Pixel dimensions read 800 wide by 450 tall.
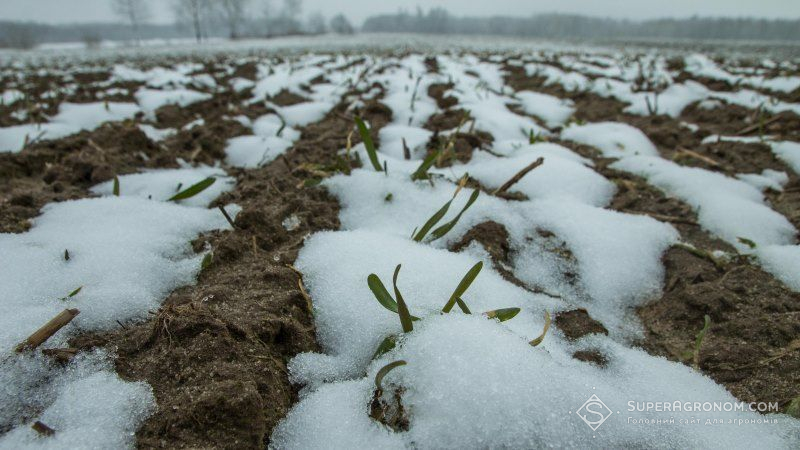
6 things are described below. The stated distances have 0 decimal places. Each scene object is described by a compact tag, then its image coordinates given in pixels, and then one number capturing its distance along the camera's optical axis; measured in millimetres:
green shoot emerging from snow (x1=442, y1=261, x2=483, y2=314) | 328
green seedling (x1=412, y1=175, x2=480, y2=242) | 426
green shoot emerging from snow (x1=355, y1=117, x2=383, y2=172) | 526
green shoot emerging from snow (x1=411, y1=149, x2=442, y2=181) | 514
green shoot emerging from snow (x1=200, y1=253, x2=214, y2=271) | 401
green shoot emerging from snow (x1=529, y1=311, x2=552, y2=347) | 321
